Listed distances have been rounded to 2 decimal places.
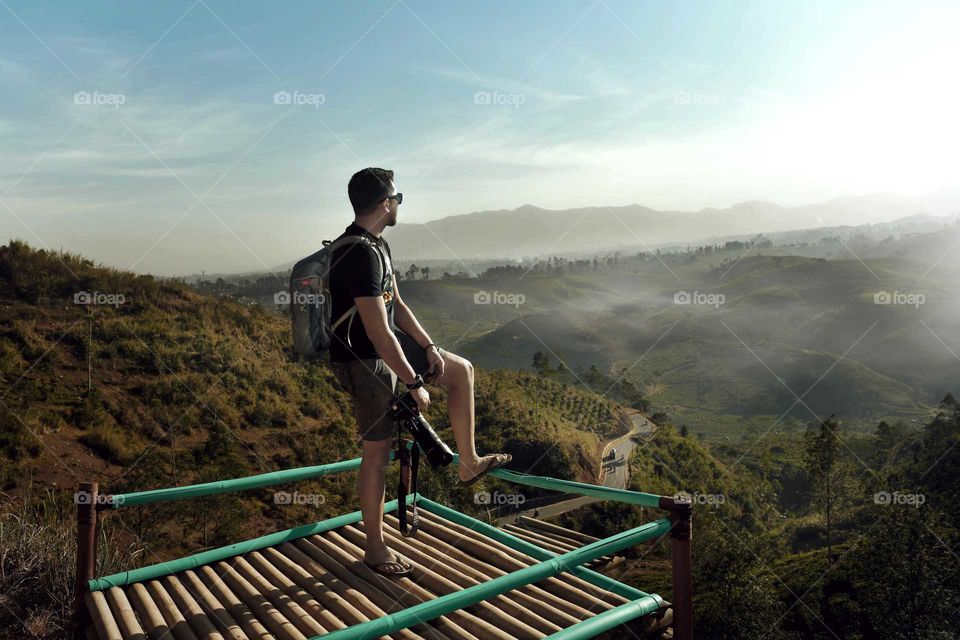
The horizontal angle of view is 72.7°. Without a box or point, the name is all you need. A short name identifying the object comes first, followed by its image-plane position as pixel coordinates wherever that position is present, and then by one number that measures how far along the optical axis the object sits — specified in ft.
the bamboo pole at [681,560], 10.42
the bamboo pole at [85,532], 11.51
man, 10.14
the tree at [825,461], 184.24
